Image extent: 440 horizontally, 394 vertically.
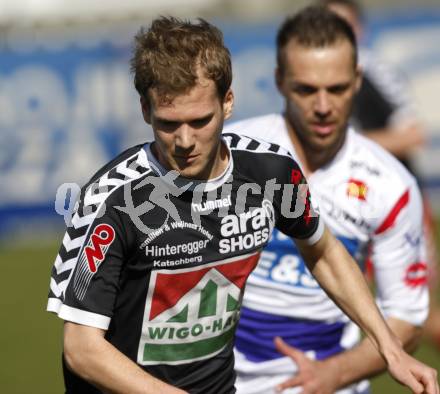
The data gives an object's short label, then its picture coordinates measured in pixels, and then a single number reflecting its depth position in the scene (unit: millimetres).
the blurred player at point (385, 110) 16125
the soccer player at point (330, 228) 10633
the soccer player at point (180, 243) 7762
